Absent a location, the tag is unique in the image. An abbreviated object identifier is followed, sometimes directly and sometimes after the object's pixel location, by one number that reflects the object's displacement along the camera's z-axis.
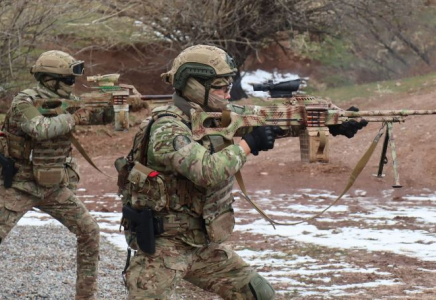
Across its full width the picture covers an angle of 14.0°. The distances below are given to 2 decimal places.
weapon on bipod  8.98
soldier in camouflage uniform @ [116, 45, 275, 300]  8.43
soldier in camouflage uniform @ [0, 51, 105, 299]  12.05
